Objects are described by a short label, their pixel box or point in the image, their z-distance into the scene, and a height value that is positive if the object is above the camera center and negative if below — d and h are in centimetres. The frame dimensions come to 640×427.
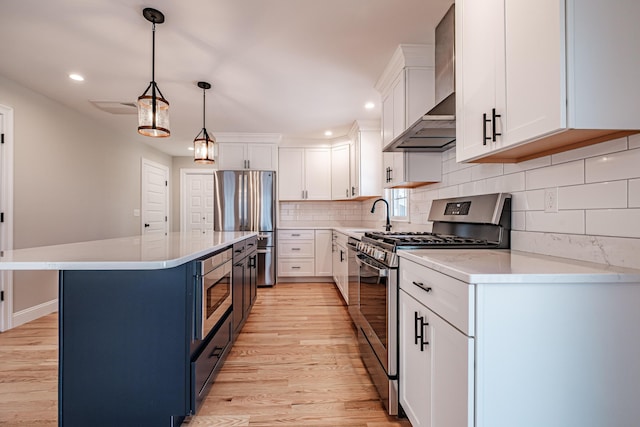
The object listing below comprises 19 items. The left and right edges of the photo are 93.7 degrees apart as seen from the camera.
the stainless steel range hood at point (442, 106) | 165 +62
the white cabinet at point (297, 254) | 469 -64
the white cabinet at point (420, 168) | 245 +38
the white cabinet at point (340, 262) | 335 -61
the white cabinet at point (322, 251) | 467 -59
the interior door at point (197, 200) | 652 +28
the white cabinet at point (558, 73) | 89 +46
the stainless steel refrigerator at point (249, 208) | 445 +8
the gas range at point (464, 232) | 156 -10
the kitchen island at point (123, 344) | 132 -59
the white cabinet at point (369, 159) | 412 +75
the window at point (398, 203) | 321 +12
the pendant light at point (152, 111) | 188 +65
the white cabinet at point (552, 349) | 88 -40
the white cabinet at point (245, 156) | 471 +90
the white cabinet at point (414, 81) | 232 +105
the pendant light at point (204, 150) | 275 +58
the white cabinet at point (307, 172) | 498 +69
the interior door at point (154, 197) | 538 +29
